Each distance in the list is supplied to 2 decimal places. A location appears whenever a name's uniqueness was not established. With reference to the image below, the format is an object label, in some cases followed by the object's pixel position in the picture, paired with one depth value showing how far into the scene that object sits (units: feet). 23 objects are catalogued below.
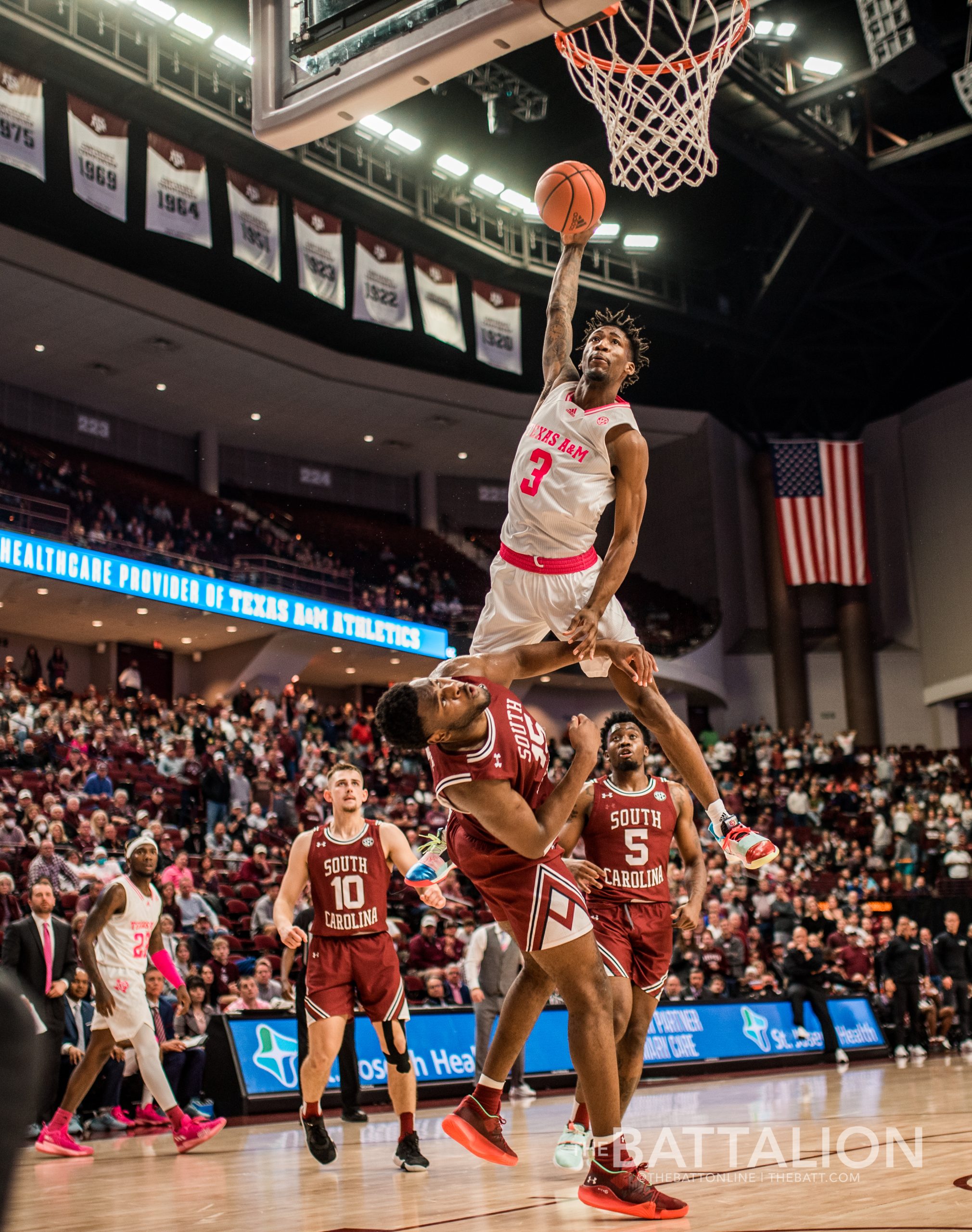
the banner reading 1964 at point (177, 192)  69.72
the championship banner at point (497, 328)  88.17
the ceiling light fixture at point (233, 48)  74.28
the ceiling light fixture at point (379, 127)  82.02
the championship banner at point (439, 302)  84.53
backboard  15.24
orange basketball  19.85
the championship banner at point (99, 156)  66.85
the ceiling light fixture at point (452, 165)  86.43
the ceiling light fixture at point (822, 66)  74.28
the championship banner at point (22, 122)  63.10
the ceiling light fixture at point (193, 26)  71.92
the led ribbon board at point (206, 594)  75.15
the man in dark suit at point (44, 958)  28.84
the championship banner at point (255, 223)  74.02
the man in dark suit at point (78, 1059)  31.96
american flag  106.52
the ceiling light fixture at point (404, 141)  83.15
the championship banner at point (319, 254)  78.28
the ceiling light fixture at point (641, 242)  94.94
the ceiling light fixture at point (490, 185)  88.79
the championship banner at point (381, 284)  81.00
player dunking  18.12
